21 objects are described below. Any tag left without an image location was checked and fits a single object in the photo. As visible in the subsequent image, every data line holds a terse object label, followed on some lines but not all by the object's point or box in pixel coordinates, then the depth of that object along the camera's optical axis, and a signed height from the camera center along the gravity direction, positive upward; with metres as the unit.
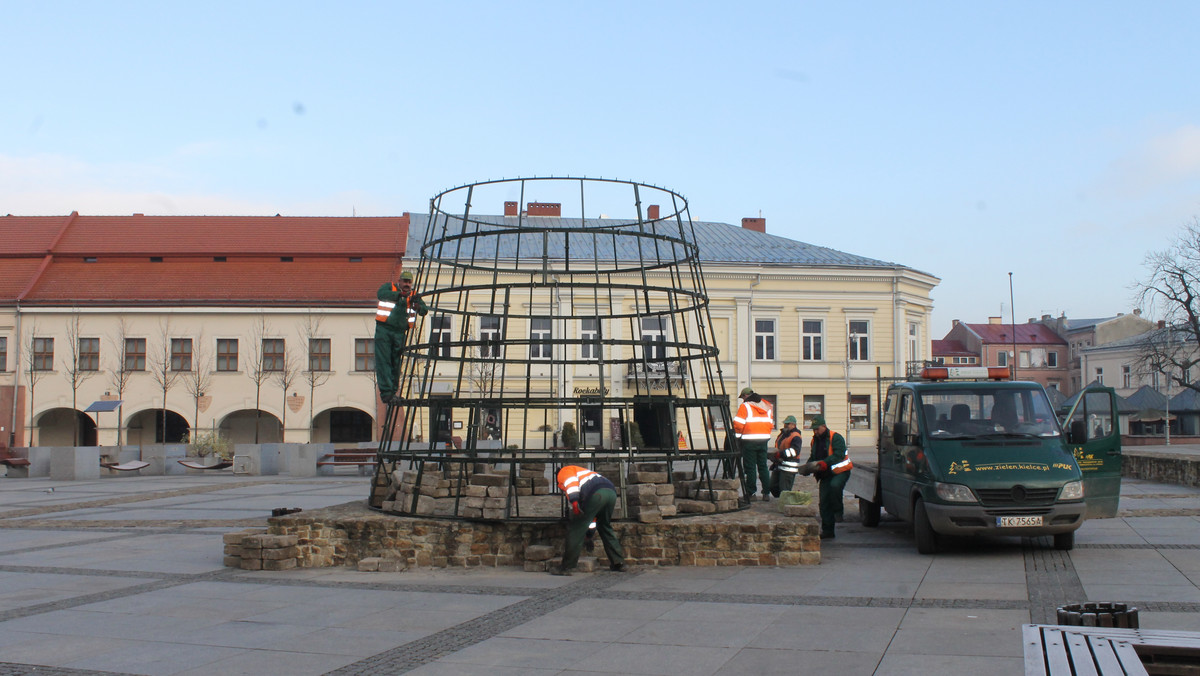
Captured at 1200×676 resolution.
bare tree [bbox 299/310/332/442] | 41.75 +2.10
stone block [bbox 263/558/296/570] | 10.32 -1.79
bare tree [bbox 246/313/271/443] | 41.62 +1.82
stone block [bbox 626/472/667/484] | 12.12 -1.08
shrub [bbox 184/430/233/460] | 32.47 -1.79
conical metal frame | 10.30 -0.18
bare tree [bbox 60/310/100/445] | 41.22 +1.41
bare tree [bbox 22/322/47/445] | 41.34 +1.36
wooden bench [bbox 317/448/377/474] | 28.02 -1.90
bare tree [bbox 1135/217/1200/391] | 45.47 +3.46
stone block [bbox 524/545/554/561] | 9.97 -1.64
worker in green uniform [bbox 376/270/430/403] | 11.62 +0.81
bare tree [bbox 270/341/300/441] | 41.50 +0.98
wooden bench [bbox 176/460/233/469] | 28.83 -2.13
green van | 10.43 -0.83
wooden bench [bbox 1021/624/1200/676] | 3.65 -1.03
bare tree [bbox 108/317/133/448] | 41.12 +1.62
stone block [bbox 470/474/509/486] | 10.89 -0.99
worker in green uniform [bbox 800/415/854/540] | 12.40 -1.03
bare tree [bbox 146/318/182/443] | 41.28 +1.40
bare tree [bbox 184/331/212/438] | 41.47 +0.95
